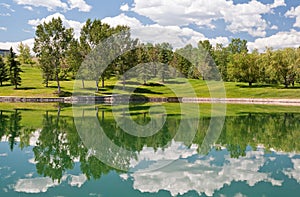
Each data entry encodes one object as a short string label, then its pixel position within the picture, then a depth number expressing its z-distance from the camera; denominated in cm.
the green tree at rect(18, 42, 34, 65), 9831
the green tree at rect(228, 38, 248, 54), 11269
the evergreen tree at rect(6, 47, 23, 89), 5631
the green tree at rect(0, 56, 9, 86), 5978
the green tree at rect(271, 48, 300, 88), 6638
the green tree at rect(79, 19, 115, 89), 5766
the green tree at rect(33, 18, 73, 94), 5303
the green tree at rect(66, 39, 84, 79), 5588
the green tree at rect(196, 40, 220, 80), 7694
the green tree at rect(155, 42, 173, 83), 7416
